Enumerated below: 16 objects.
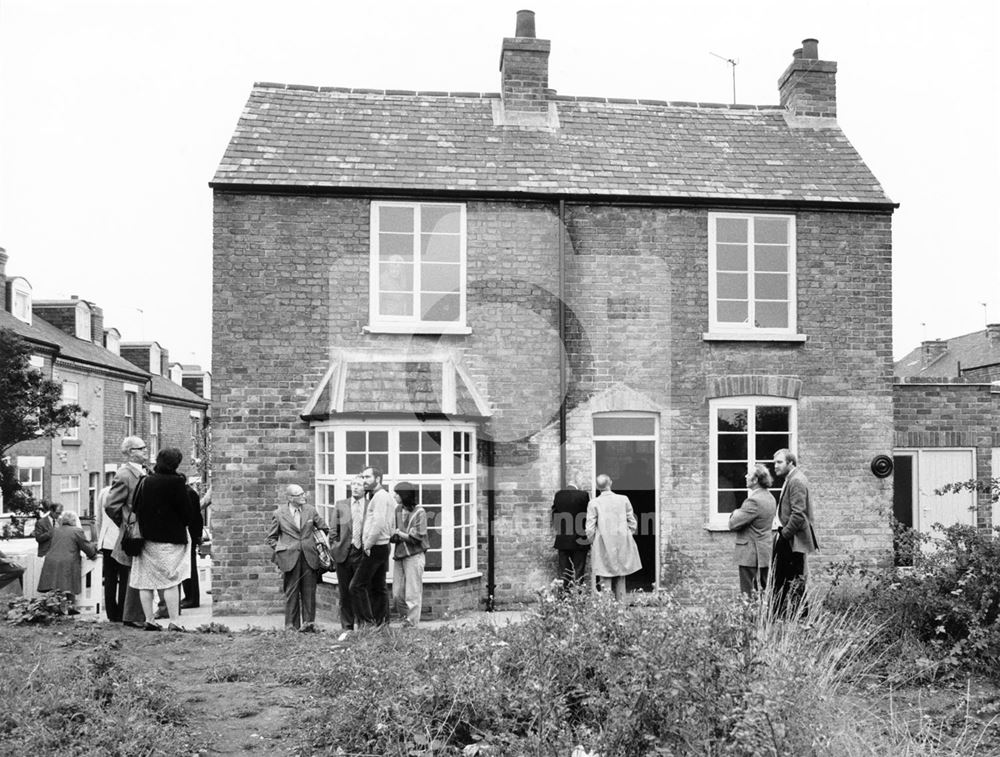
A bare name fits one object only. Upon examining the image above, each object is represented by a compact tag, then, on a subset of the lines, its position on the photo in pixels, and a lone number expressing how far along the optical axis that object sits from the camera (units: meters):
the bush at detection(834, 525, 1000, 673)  7.11
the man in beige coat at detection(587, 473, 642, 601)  11.57
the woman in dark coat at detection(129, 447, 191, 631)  9.14
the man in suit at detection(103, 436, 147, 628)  9.50
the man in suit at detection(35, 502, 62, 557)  12.24
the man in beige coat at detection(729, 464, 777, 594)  10.16
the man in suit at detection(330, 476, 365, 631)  10.34
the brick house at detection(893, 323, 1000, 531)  14.49
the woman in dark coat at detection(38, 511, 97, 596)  11.84
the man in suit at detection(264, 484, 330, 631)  10.66
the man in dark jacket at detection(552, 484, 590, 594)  12.62
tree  22.75
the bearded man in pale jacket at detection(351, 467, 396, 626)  10.05
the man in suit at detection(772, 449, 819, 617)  9.77
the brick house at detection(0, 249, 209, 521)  29.44
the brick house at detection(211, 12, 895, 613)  12.69
